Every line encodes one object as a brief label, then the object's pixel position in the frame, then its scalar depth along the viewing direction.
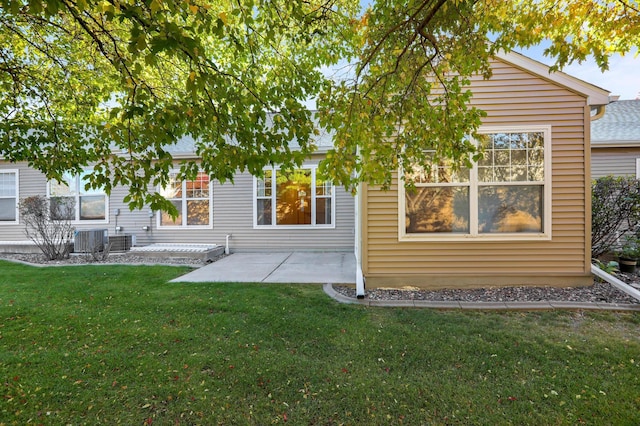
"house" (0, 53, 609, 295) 5.21
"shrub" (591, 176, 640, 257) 6.23
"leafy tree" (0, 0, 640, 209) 2.38
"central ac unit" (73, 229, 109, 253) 9.03
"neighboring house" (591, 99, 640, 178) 8.27
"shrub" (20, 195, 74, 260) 8.20
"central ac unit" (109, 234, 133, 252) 9.43
